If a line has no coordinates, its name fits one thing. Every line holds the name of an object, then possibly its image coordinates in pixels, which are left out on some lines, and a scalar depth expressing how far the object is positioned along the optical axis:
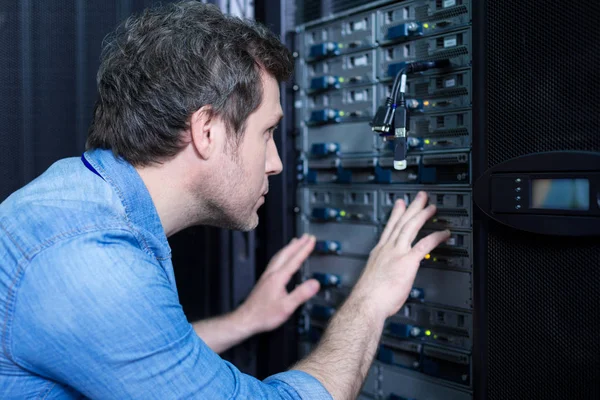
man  0.96
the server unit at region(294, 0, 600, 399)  1.09
